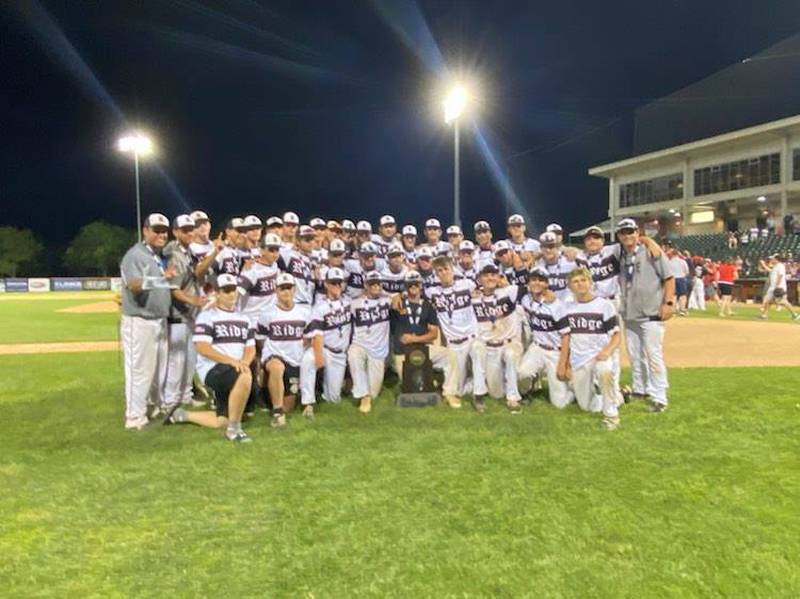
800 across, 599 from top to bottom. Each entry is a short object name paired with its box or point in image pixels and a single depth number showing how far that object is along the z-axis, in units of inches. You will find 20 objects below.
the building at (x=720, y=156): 1480.1
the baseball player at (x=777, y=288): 607.2
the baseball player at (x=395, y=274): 303.4
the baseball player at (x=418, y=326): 257.9
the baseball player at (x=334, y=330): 259.0
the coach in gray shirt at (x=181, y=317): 235.8
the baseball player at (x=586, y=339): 233.6
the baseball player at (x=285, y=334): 237.9
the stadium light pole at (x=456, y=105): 671.8
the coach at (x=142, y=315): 221.5
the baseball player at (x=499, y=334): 247.9
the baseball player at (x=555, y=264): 289.9
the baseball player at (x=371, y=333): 259.6
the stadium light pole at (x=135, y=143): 1079.2
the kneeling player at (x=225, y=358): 207.8
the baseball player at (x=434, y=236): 345.4
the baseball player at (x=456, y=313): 264.0
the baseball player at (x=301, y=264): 273.1
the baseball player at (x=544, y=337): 250.4
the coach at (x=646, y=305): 241.0
